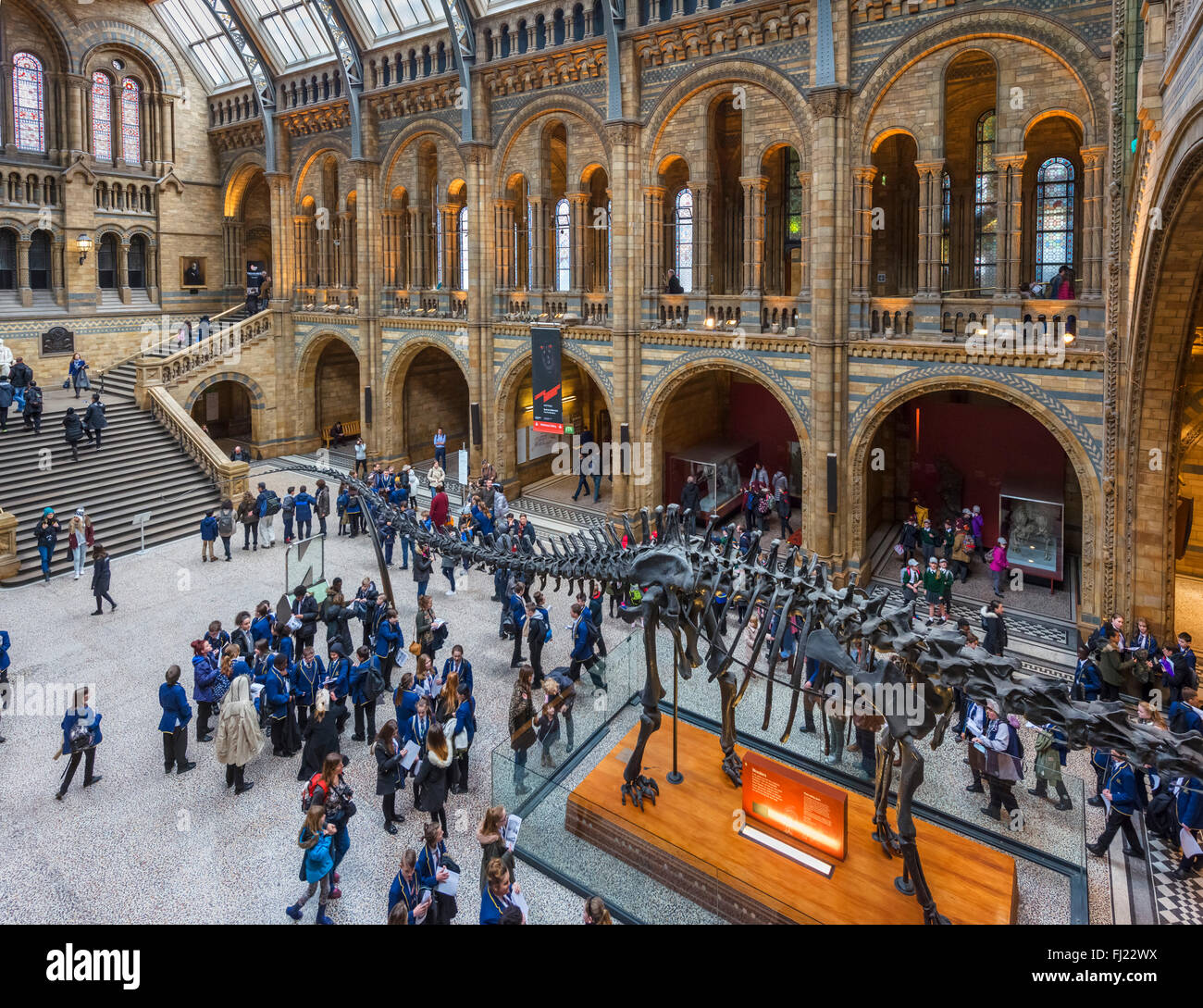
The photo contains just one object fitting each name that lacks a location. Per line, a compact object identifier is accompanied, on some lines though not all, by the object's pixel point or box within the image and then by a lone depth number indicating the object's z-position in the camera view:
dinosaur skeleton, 5.86
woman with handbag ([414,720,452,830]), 8.02
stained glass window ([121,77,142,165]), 27.92
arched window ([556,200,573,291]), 24.98
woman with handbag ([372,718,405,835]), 8.15
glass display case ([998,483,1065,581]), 16.05
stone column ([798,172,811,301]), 16.67
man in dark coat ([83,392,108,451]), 20.83
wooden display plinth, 6.80
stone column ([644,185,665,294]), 19.38
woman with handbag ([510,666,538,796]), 8.20
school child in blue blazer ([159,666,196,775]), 9.32
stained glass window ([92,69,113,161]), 27.11
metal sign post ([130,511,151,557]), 18.02
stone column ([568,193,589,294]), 21.09
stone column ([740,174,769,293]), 17.69
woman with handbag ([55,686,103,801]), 9.08
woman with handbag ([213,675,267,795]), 8.99
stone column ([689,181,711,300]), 18.80
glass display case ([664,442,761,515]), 20.67
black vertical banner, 21.02
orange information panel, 7.32
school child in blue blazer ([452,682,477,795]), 8.86
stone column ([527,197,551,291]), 22.12
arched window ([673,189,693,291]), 22.02
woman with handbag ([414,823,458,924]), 6.37
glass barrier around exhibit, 7.42
